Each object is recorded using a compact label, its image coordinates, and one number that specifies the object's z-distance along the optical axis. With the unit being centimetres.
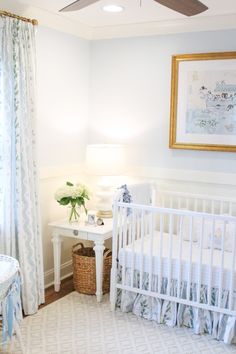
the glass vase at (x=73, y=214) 394
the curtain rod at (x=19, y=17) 318
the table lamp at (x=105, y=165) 404
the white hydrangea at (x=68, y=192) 383
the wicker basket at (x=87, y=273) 385
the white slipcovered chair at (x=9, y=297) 266
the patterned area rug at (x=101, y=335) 302
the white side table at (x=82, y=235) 368
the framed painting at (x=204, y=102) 381
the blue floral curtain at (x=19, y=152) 328
